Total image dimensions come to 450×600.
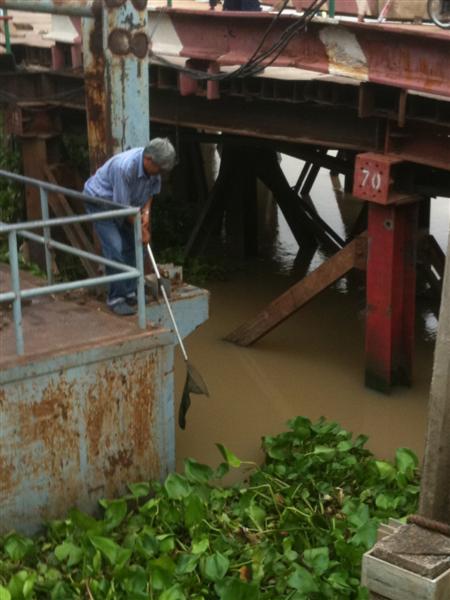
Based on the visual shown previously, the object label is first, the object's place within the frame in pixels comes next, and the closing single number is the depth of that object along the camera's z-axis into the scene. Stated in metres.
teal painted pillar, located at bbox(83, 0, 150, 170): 7.66
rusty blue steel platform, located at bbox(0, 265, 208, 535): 6.65
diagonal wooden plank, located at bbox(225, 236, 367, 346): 9.77
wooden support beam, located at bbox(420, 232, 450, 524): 3.72
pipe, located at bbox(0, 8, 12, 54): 11.43
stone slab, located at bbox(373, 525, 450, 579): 3.60
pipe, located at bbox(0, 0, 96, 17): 7.62
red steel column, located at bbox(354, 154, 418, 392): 9.20
